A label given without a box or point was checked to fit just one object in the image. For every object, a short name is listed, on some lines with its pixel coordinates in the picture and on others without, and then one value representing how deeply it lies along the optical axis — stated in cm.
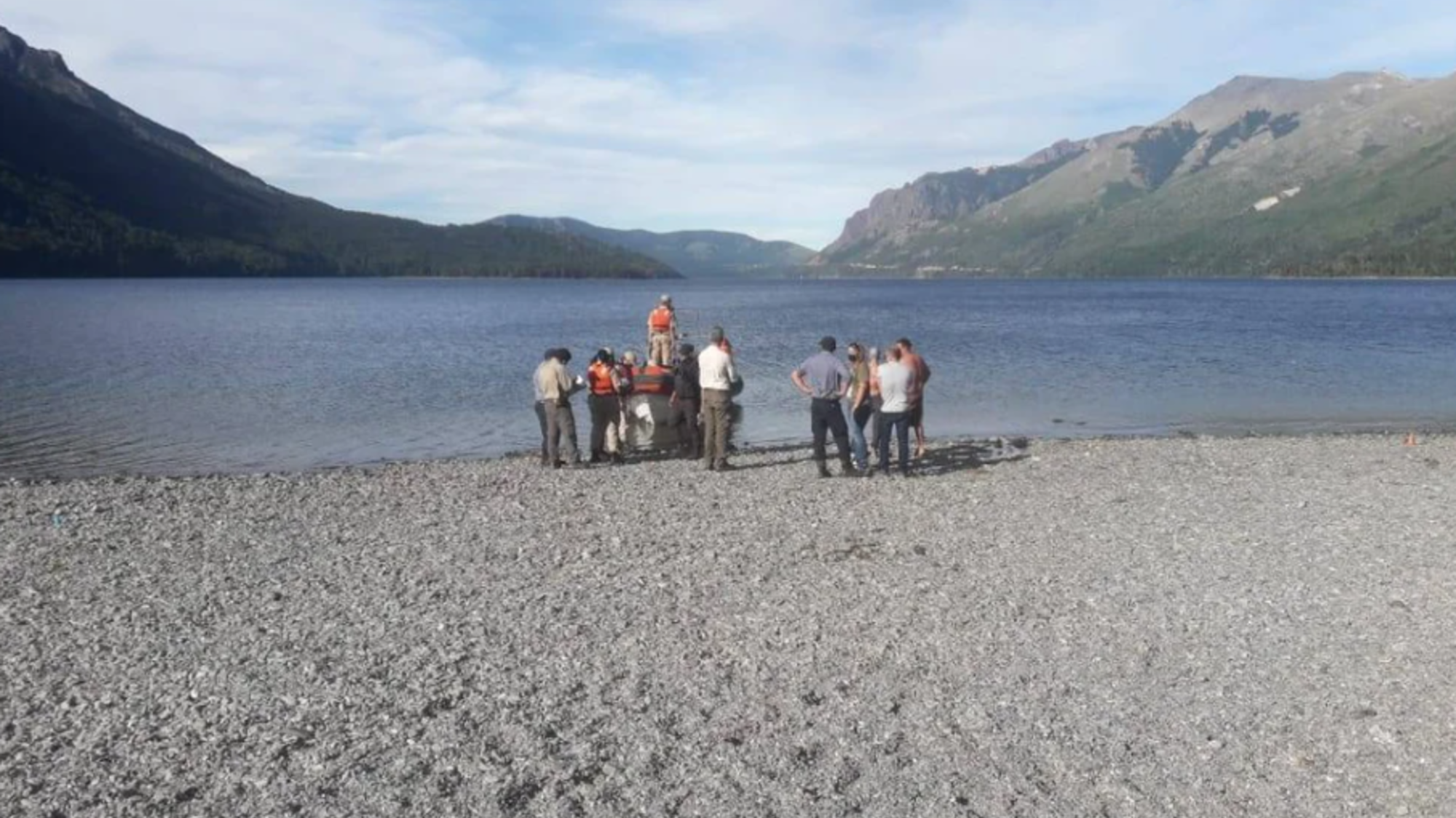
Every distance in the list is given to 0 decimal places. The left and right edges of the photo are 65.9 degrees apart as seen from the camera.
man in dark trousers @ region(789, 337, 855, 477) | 1836
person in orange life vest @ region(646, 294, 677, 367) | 2527
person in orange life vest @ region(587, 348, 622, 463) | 2067
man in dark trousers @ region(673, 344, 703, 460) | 2064
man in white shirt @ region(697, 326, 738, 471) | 1870
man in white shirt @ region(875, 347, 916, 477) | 1839
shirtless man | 1888
